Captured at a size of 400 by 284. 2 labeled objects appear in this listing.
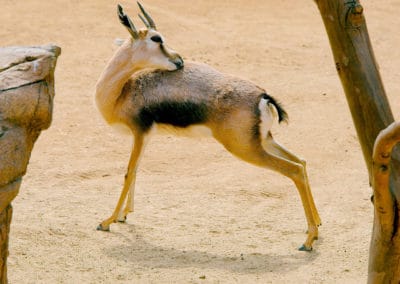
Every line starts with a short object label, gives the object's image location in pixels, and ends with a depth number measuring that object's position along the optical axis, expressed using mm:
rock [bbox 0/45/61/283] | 10906
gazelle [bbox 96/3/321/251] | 17406
